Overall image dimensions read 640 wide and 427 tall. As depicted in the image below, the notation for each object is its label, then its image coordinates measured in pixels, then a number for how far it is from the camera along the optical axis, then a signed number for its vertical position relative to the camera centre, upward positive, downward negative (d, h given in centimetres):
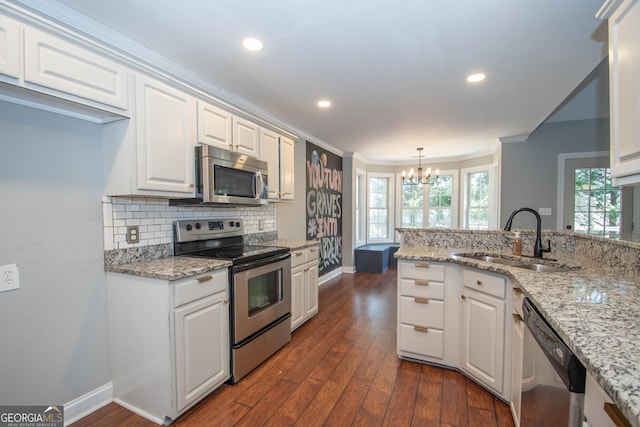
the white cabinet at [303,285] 290 -84
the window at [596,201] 401 +8
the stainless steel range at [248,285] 210 -64
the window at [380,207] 669 +1
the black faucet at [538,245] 210 -28
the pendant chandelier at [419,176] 527 +63
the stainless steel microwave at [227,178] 215 +24
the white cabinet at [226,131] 221 +65
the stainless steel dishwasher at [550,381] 85 -60
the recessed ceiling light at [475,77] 242 +111
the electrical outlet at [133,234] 200 -18
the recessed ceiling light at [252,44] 190 +110
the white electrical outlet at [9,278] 147 -36
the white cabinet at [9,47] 123 +70
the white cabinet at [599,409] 65 -50
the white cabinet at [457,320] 185 -84
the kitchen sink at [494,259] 226 -42
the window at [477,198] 583 +19
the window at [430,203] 650 +10
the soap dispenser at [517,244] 224 -29
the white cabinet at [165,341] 168 -83
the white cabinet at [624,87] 112 +50
